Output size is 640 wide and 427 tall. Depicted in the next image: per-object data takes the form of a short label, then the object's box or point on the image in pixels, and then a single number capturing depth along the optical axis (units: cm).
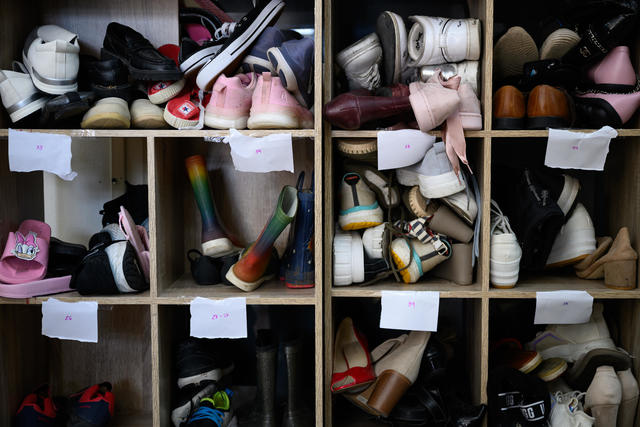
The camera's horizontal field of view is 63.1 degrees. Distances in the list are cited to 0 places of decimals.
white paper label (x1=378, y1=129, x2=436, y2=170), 127
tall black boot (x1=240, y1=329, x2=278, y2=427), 141
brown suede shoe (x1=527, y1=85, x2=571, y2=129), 128
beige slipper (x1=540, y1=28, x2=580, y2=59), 132
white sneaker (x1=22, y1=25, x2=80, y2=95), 129
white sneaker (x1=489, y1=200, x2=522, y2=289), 129
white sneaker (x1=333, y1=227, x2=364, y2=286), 135
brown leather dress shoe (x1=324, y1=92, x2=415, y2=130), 125
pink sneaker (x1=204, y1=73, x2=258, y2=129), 129
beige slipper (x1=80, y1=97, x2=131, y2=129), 128
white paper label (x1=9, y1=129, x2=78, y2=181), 127
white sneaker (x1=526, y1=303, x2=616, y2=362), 141
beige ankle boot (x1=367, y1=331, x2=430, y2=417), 133
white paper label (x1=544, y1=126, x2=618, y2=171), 125
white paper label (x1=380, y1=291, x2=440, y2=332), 129
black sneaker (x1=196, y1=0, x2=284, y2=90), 132
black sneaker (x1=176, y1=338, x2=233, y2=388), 142
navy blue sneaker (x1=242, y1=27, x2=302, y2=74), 135
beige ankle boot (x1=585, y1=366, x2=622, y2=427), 126
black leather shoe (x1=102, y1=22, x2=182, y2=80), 132
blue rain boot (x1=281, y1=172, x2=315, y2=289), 136
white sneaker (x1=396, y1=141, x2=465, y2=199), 130
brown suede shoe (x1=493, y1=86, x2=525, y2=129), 129
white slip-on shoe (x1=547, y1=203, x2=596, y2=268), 137
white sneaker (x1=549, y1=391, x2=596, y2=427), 124
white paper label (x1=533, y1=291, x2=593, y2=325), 128
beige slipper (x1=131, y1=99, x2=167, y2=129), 133
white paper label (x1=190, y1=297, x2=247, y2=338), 129
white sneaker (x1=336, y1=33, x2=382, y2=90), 135
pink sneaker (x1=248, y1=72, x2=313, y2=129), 126
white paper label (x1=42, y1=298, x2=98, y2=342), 130
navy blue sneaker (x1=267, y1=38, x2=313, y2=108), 128
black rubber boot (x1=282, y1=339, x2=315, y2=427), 140
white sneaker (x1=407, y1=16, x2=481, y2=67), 131
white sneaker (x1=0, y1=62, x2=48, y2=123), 130
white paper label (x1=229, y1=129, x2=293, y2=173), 125
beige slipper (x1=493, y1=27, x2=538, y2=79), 131
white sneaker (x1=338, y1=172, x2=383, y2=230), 139
